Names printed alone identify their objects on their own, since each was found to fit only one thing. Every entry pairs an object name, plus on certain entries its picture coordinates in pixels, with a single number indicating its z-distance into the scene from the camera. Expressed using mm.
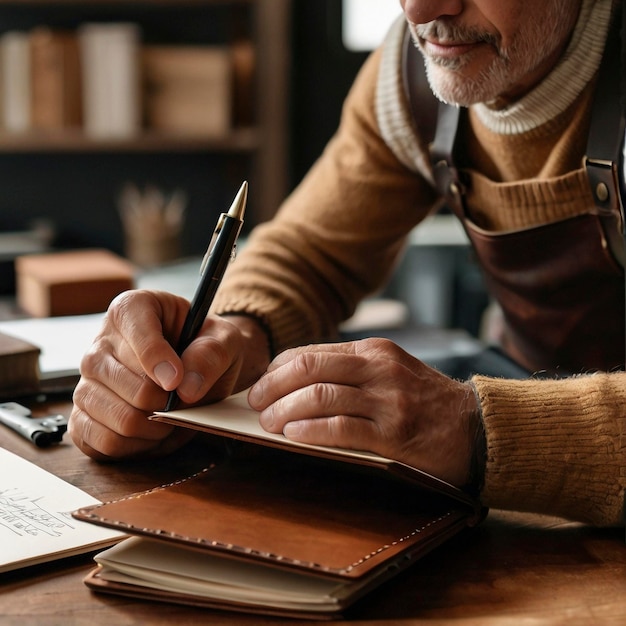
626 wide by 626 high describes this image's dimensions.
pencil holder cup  3082
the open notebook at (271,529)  631
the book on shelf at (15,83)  2895
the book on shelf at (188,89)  2992
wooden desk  627
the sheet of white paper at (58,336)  1170
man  792
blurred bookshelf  2955
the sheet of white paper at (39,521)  699
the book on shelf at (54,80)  2879
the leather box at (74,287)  1517
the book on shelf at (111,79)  2900
